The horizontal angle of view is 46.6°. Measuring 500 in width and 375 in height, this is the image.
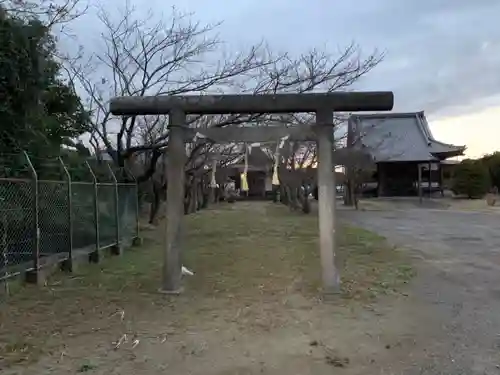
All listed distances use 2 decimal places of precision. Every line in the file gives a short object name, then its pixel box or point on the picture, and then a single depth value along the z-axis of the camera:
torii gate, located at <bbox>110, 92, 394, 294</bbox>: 8.10
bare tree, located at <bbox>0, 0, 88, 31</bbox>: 9.53
